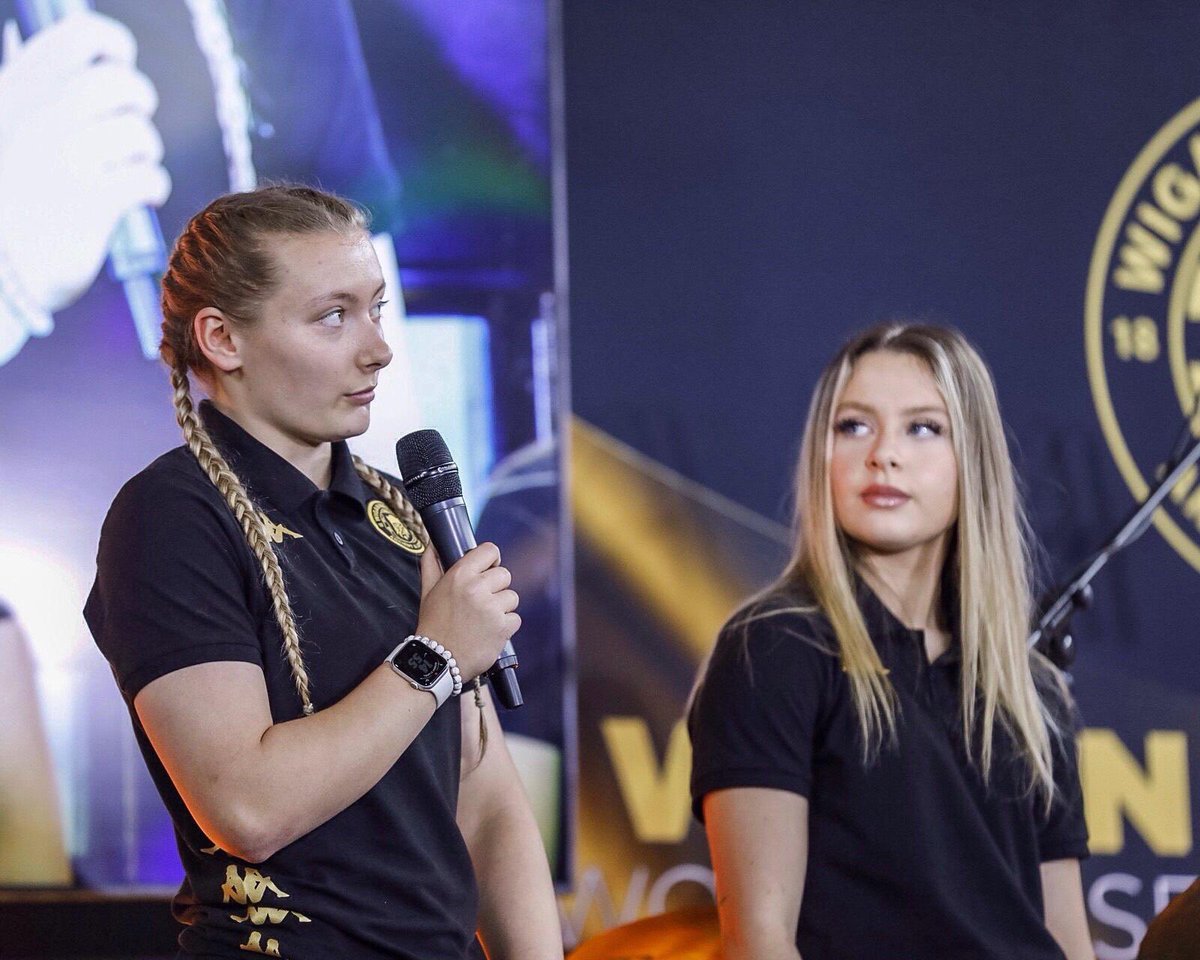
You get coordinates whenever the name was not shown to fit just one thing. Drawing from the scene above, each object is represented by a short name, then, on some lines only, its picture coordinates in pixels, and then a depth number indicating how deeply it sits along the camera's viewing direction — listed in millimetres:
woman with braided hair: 4354
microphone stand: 5273
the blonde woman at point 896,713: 4760
